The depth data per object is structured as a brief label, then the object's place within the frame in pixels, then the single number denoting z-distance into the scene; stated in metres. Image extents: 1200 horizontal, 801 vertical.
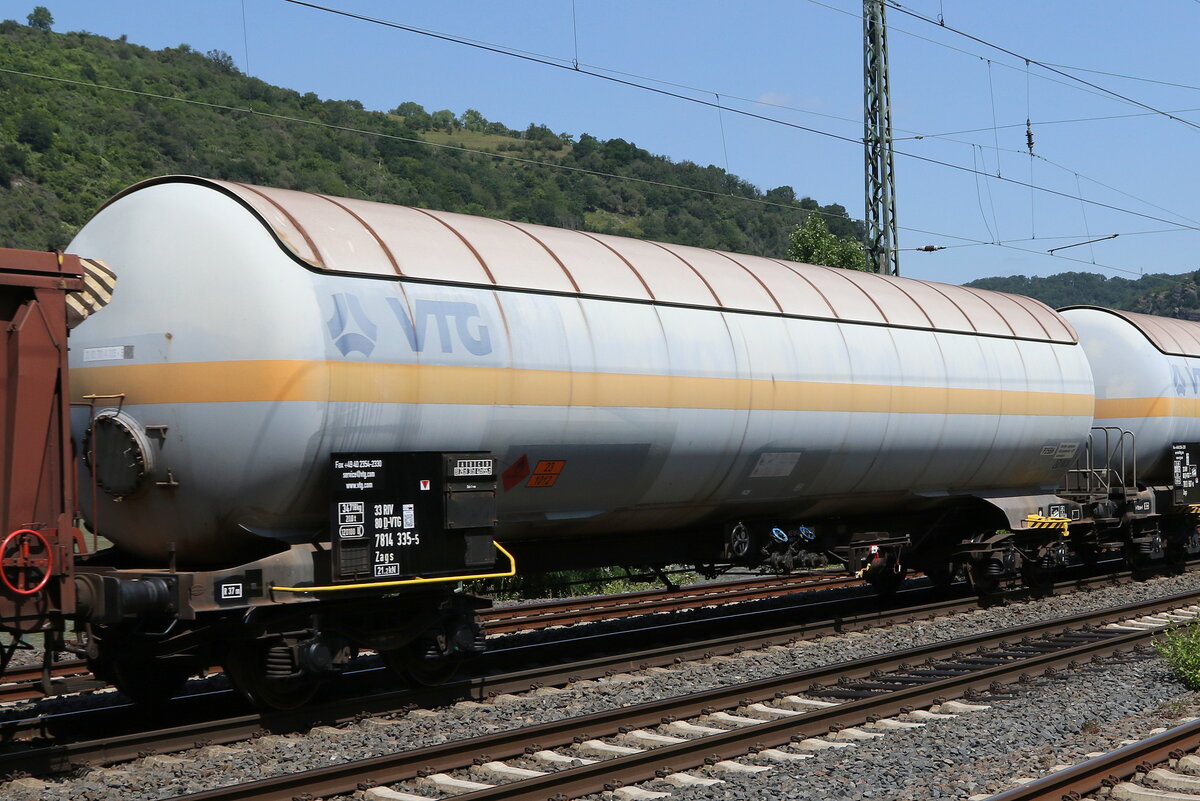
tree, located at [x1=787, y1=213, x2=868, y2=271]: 31.86
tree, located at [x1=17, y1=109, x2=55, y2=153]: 73.81
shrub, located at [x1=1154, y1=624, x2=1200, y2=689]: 10.40
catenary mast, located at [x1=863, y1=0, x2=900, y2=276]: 24.64
